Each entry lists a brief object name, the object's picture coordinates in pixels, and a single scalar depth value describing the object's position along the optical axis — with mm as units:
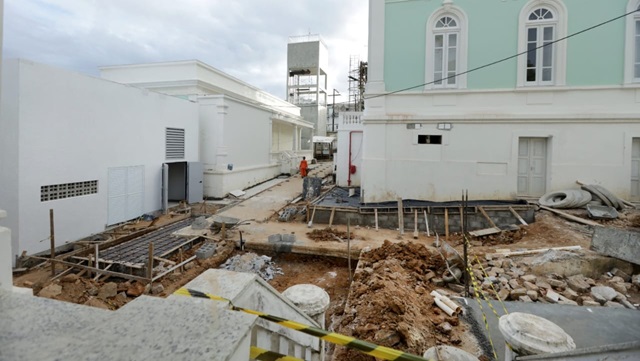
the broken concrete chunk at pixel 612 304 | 4984
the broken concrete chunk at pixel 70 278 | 6648
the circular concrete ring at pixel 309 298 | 3621
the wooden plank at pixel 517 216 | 9398
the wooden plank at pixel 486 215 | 9786
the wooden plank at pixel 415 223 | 9580
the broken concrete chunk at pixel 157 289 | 6554
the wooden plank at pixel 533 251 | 6734
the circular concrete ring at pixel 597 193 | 9523
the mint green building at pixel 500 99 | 10156
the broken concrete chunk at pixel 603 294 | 5160
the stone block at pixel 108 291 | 6273
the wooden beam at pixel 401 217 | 10095
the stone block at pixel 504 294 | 5312
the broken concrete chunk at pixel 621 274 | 5863
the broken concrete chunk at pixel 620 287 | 5399
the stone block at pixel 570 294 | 5301
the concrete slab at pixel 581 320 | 4066
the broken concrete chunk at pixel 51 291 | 5998
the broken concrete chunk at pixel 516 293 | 5336
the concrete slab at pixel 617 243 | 5879
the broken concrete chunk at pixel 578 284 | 5549
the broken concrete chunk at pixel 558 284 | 5637
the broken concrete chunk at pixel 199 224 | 10164
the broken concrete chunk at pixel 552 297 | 5182
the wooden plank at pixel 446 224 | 9586
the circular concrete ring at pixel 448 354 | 3498
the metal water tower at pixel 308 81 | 34406
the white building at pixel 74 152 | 7520
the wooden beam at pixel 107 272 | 6680
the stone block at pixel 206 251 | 8164
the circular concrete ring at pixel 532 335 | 3021
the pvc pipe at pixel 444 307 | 4740
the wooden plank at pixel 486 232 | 9203
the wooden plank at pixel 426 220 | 10181
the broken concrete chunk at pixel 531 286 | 5491
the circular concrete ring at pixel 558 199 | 9633
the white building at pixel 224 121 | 15023
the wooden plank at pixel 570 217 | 8514
